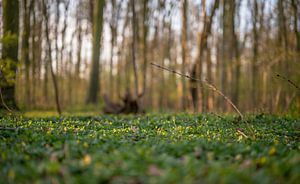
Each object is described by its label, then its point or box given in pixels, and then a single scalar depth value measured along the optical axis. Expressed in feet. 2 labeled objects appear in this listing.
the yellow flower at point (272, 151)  13.24
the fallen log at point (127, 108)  40.09
